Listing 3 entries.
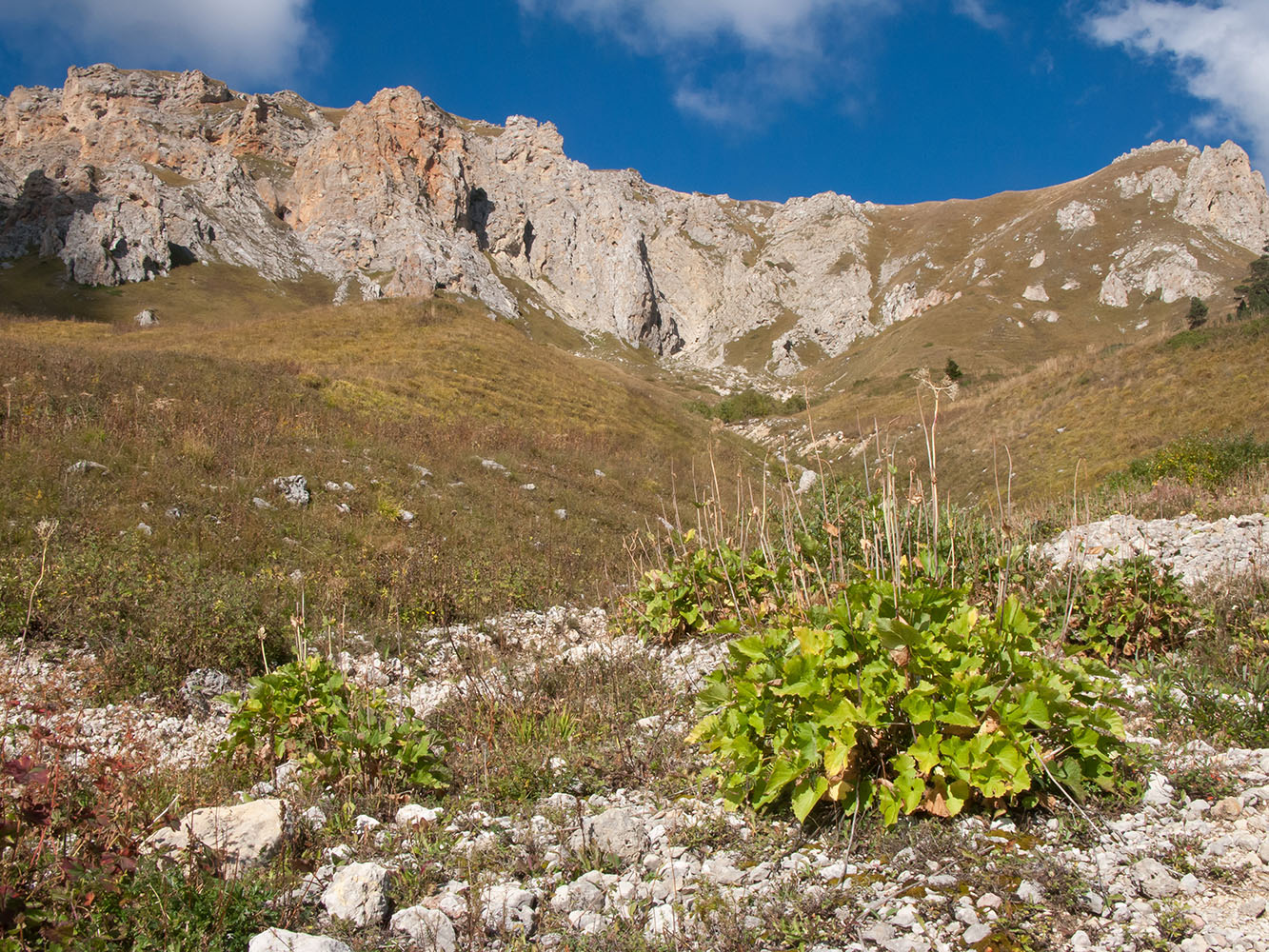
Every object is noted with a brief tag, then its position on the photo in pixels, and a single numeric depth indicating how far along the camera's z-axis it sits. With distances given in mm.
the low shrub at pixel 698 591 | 6480
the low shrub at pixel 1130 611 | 5004
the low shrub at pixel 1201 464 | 12555
